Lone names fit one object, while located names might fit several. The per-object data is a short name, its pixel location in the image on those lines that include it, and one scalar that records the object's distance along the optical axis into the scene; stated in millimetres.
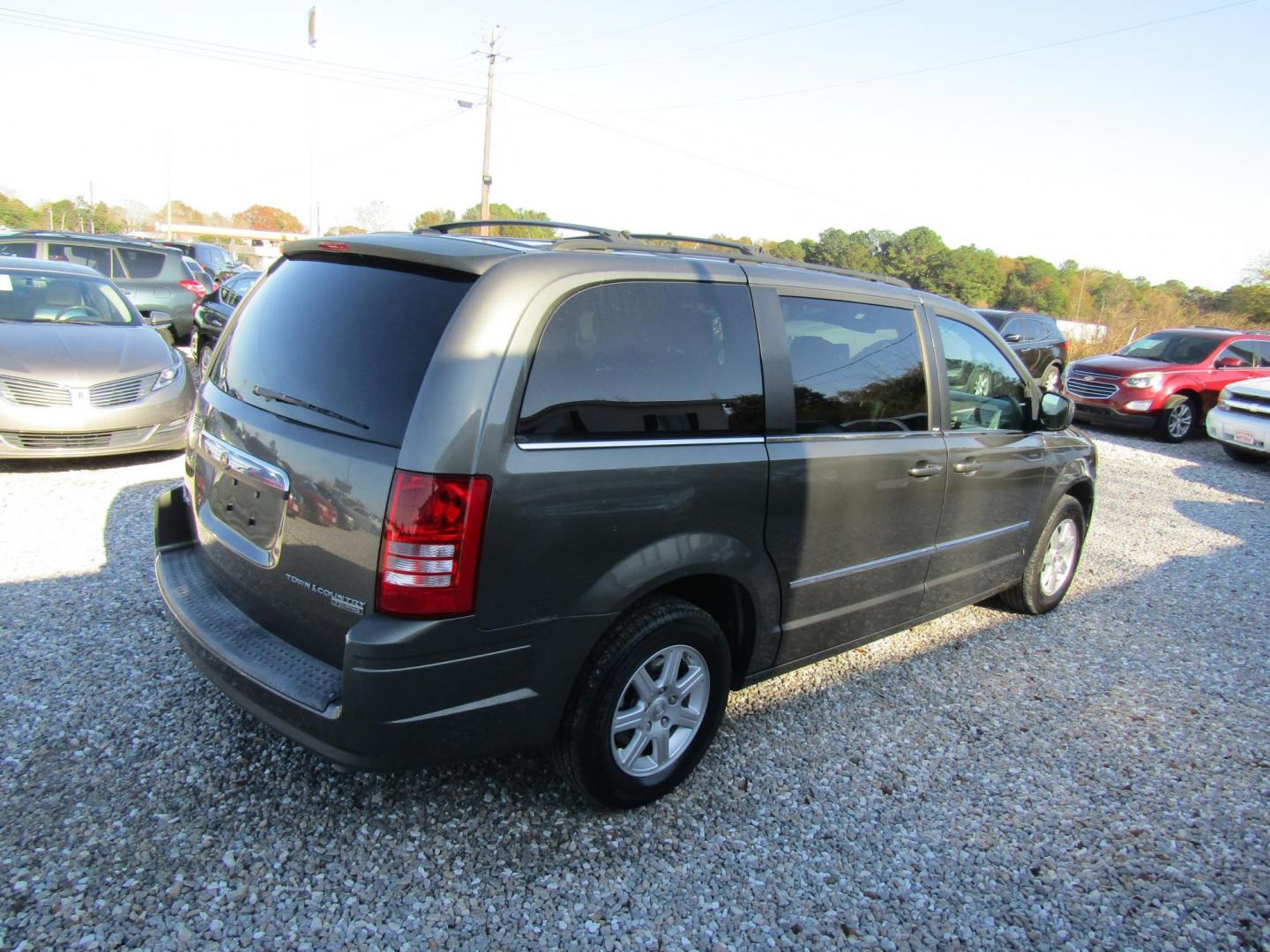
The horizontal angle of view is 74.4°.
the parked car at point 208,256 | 19489
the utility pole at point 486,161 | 31859
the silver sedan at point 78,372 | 6043
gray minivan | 2273
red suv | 12594
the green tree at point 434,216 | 54281
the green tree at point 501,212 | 44406
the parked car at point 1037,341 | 15266
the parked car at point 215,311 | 11867
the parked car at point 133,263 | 11172
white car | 10727
